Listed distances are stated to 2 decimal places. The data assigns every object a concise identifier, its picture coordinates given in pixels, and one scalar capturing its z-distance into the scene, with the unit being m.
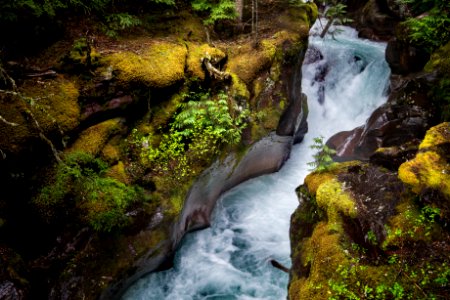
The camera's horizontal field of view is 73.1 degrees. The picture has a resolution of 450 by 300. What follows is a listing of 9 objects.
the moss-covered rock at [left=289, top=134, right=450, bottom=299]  4.14
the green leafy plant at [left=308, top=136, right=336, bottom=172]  6.69
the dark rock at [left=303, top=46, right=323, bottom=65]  14.18
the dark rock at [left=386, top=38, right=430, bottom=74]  9.83
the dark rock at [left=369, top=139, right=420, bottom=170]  6.09
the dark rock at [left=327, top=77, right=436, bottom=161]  8.60
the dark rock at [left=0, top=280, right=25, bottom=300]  4.47
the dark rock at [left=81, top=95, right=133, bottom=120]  6.08
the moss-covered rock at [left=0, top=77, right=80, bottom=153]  5.07
